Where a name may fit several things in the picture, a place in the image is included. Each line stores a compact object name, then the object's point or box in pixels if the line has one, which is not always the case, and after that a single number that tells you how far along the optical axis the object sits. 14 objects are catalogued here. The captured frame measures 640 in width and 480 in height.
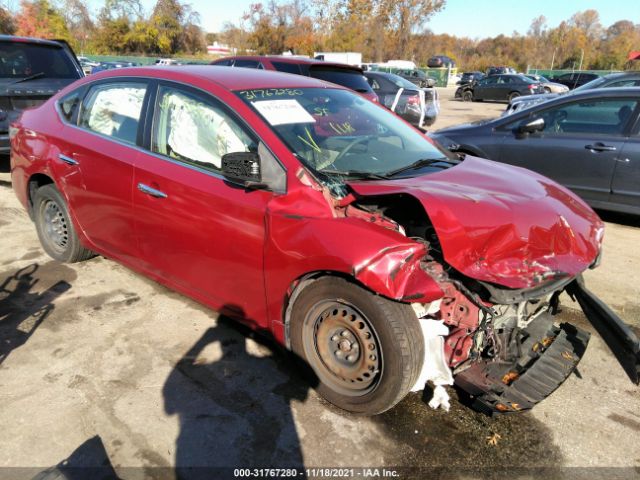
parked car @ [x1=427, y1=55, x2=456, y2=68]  55.59
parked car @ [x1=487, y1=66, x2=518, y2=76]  45.14
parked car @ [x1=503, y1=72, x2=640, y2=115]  10.78
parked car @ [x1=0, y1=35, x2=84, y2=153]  6.94
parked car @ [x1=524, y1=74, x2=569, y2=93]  22.92
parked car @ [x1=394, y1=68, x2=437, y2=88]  26.26
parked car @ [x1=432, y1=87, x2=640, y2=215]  5.42
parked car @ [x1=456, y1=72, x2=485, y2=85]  41.15
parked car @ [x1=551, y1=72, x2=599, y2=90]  28.25
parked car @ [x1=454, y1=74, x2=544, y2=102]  25.12
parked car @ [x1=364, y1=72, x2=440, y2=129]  11.23
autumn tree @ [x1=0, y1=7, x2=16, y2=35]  50.00
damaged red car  2.41
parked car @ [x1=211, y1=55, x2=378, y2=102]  7.69
